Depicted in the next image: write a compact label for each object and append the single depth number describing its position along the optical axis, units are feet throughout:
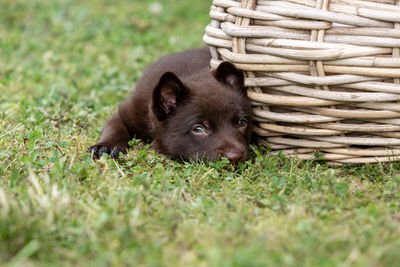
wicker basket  8.74
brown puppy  10.66
